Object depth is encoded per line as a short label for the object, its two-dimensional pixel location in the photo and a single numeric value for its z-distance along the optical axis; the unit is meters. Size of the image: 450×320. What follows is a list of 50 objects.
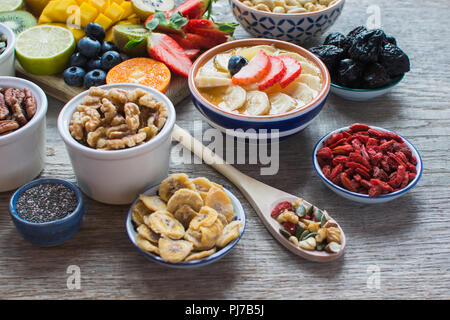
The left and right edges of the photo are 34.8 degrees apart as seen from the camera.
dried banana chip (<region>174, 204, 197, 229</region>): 0.58
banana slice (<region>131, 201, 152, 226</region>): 0.58
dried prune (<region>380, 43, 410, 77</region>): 0.71
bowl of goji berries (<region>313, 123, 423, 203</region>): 0.61
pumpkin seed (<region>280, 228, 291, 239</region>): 0.59
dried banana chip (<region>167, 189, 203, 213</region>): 0.58
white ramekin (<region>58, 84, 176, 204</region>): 0.58
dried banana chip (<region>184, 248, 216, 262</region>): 0.55
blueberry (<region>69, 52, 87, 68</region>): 0.74
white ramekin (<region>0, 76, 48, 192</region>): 0.60
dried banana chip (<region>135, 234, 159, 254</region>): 0.55
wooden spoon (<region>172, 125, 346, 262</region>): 0.58
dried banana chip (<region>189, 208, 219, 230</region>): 0.56
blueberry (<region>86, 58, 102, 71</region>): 0.74
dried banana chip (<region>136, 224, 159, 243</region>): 0.56
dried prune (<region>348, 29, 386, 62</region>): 0.71
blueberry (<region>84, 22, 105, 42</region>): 0.75
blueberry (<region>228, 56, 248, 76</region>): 0.67
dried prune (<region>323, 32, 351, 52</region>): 0.74
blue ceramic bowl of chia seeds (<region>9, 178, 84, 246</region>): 0.57
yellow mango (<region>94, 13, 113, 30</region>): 0.78
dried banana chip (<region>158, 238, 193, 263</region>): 0.54
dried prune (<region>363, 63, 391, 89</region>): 0.71
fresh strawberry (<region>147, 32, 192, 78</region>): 0.74
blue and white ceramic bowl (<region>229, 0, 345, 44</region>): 0.76
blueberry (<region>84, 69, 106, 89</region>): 0.72
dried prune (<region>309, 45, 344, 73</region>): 0.72
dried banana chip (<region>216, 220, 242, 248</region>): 0.56
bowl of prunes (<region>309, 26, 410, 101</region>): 0.71
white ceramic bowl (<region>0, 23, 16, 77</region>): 0.69
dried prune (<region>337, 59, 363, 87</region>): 0.71
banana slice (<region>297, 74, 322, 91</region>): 0.67
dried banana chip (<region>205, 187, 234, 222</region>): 0.59
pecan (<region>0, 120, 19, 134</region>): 0.59
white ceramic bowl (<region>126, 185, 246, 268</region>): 0.55
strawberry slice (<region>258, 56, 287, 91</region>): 0.65
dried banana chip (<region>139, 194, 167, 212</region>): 0.58
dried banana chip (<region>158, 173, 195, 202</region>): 0.59
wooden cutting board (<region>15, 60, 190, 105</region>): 0.73
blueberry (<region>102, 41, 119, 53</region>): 0.75
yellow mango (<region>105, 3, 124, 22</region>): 0.79
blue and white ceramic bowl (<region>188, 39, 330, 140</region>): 0.63
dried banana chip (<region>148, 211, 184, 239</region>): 0.56
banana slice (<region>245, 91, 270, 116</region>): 0.64
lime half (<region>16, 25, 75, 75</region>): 0.73
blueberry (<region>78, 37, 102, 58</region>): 0.73
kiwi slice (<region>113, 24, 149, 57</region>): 0.75
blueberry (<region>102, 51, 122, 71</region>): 0.74
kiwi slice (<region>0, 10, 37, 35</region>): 0.79
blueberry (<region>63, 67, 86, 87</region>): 0.72
